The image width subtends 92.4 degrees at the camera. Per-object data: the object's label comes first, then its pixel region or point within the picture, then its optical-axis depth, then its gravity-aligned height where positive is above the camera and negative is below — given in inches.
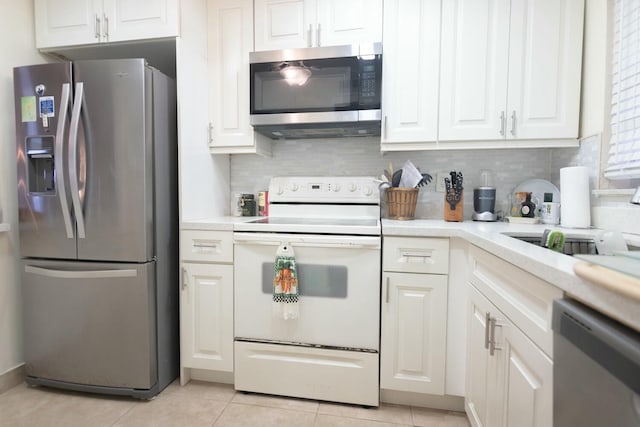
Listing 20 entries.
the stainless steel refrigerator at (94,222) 61.0 -5.4
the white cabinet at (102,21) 66.4 +39.0
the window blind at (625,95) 48.3 +17.5
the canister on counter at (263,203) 86.3 -1.6
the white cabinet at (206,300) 66.5 -22.8
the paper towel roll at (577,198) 56.8 +0.3
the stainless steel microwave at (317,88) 67.3 +25.0
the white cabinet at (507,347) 30.6 -18.3
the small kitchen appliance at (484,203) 72.7 -0.9
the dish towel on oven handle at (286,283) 60.7 -16.9
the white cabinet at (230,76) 74.8 +30.2
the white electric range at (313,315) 60.7 -23.8
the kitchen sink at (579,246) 47.6 -7.2
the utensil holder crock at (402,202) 72.2 -0.8
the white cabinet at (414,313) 59.1 -22.3
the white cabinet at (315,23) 69.4 +40.6
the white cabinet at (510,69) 62.6 +27.5
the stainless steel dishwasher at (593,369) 17.0 -10.9
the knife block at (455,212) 73.6 -3.3
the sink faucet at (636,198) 41.2 +0.3
